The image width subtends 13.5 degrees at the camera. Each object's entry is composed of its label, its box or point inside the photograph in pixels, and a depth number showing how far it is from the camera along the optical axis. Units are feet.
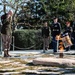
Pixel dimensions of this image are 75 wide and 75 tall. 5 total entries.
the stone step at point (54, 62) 32.01
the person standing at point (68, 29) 54.24
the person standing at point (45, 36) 54.49
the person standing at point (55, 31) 49.43
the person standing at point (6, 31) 42.42
